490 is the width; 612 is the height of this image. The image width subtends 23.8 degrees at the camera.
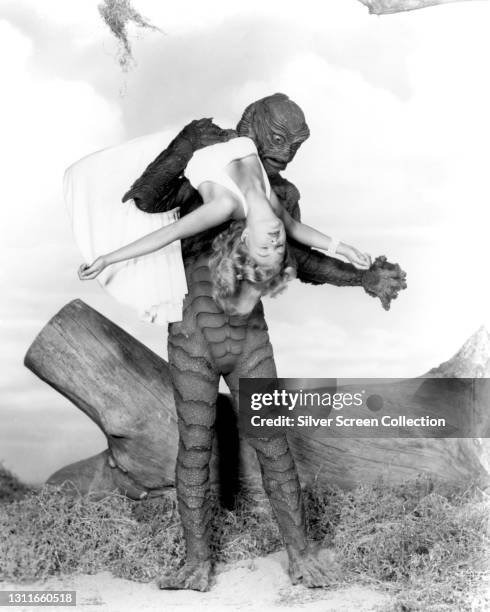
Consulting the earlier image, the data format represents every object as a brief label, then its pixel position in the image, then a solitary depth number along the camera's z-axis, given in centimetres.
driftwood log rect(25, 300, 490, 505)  499
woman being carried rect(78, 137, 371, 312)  413
